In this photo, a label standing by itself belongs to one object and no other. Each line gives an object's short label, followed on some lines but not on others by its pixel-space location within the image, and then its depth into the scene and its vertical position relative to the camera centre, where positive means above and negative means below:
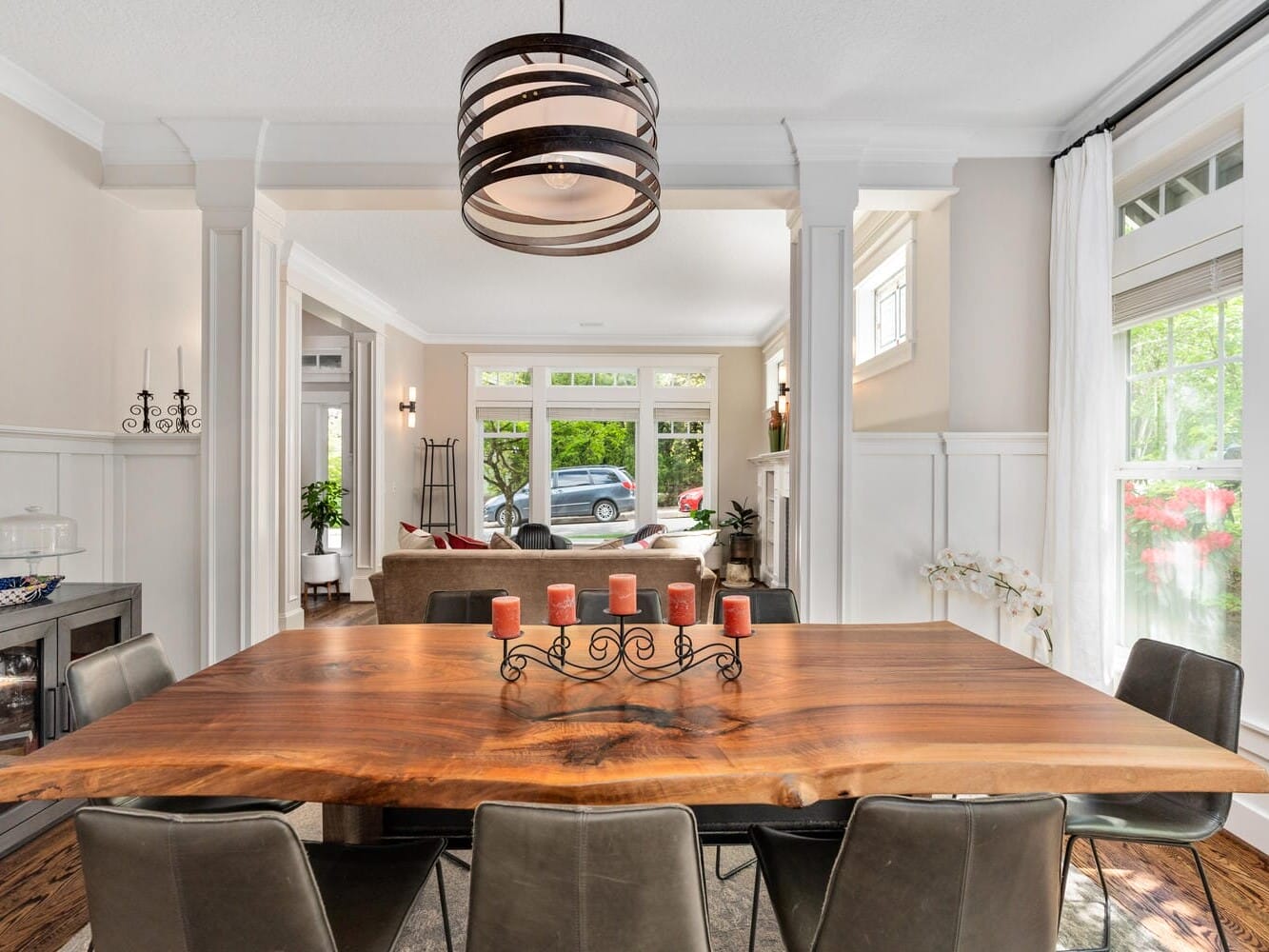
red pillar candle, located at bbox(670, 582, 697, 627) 1.68 -0.32
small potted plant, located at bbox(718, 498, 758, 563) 7.52 -0.64
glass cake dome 2.47 -0.23
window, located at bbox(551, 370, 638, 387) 8.01 +1.09
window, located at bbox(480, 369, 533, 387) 7.93 +1.08
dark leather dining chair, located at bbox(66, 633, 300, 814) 1.59 -0.52
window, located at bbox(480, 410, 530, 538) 7.95 +0.03
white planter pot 6.35 -0.88
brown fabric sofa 4.08 -0.58
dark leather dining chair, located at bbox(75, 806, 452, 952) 0.93 -0.56
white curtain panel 2.87 +0.20
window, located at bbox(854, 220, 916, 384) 3.86 +1.07
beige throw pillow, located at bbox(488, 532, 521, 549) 4.55 -0.45
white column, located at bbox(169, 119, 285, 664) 3.12 +0.37
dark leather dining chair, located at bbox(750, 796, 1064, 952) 0.94 -0.56
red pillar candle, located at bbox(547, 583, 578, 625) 1.67 -0.32
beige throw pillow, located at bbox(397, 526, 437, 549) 4.58 -0.45
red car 8.09 -0.29
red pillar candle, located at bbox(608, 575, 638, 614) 1.66 -0.29
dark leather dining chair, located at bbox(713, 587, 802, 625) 2.51 -0.48
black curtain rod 2.18 +1.43
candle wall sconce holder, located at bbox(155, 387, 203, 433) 3.57 +0.29
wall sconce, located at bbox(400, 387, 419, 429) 7.07 +0.69
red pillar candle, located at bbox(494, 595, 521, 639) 1.63 -0.34
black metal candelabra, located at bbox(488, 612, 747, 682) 1.70 -0.48
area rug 1.79 -1.21
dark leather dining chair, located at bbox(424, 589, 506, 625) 2.56 -0.50
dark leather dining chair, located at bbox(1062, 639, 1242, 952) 1.54 -0.74
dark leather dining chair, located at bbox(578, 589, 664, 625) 2.43 -0.47
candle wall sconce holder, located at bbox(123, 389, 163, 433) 3.35 +0.29
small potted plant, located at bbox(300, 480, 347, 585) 6.36 -0.45
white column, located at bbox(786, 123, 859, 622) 3.12 +0.49
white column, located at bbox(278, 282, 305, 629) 4.86 +0.12
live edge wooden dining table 1.14 -0.49
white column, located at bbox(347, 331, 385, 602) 6.31 +0.20
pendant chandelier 1.43 +0.70
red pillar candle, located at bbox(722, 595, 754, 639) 1.62 -0.34
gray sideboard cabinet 2.20 -0.68
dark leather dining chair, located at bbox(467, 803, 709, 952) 0.88 -0.53
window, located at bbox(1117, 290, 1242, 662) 2.48 -0.01
